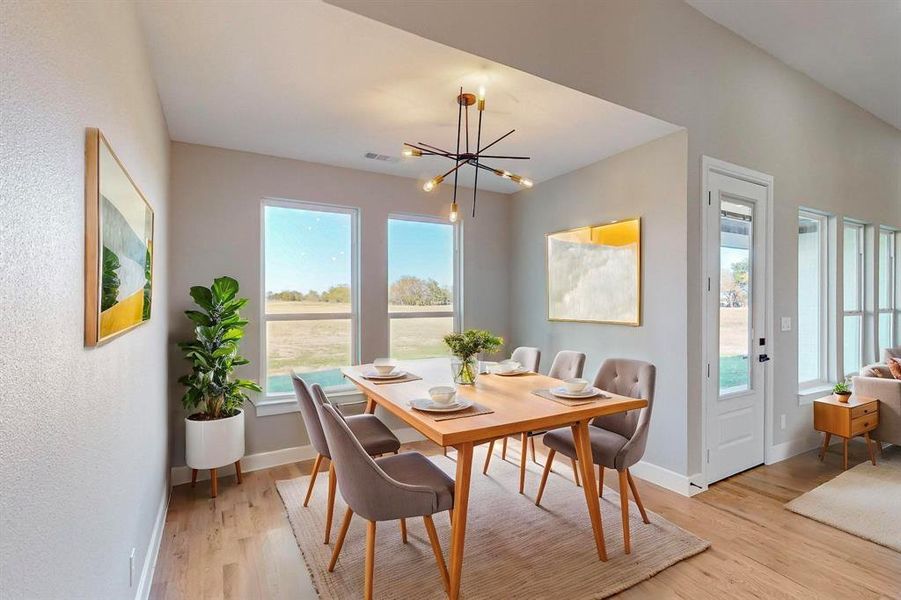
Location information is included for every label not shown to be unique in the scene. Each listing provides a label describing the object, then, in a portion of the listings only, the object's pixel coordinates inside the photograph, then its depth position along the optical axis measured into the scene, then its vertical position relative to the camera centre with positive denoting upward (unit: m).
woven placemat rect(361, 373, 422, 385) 2.69 -0.50
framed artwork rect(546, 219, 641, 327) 3.38 +0.25
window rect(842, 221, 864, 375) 4.39 +0.06
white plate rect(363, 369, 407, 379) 2.77 -0.48
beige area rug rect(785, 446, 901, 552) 2.50 -1.32
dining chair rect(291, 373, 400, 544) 2.21 -0.81
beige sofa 3.52 -0.82
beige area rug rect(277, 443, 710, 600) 2.00 -1.33
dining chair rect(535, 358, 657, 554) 2.32 -0.80
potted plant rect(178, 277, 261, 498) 2.87 -0.56
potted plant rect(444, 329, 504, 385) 2.50 -0.28
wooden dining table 1.79 -0.52
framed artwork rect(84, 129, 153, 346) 1.14 +0.18
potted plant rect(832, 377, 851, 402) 3.52 -0.75
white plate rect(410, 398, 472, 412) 2.00 -0.50
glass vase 2.60 -0.42
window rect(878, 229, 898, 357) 4.74 +0.15
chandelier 2.44 +0.86
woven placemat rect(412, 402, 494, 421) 1.91 -0.52
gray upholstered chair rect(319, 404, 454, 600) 1.73 -0.81
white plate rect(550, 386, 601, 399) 2.26 -0.49
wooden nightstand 3.37 -0.93
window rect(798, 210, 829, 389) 4.00 +0.02
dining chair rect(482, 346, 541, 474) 3.44 -0.48
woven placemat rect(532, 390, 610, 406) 2.18 -0.51
